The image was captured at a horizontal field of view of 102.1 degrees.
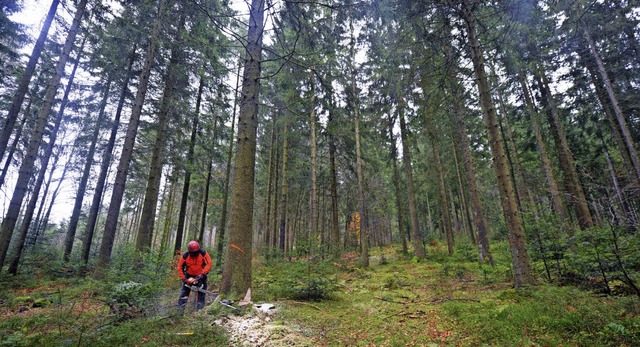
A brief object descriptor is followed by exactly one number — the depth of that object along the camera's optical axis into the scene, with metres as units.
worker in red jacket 6.32
